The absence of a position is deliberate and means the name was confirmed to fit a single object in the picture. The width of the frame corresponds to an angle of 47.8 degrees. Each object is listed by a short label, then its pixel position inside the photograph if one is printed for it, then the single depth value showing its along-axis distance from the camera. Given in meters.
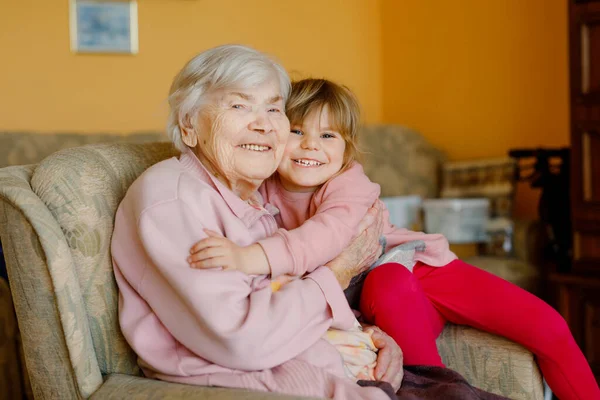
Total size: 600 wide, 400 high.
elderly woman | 1.16
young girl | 1.45
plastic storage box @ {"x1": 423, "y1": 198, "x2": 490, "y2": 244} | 3.32
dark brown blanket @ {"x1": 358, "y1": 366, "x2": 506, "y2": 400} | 1.26
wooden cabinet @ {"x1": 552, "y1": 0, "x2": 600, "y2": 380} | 2.69
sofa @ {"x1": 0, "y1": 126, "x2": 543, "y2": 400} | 1.16
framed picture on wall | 3.44
